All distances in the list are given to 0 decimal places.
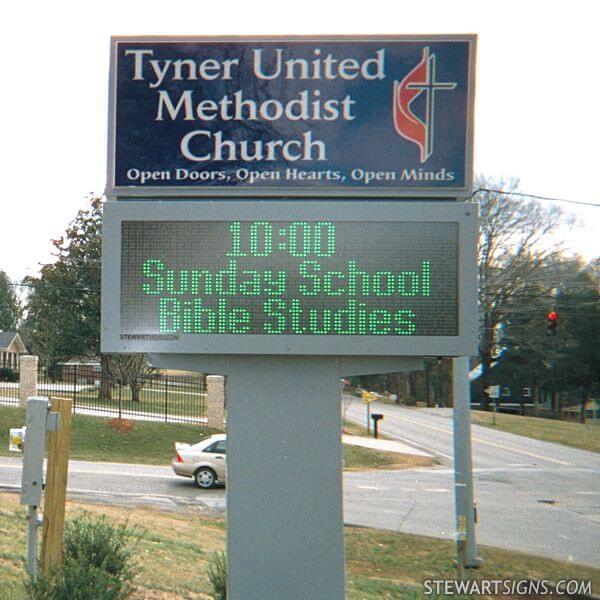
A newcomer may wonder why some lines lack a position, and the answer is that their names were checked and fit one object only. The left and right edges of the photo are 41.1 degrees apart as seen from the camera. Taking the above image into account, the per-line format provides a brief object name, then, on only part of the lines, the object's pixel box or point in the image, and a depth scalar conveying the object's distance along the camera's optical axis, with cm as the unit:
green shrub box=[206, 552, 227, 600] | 603
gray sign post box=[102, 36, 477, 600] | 496
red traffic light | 1897
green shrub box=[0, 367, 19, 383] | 4103
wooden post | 631
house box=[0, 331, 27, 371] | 5538
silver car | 1864
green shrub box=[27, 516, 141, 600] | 545
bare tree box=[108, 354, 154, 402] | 3142
